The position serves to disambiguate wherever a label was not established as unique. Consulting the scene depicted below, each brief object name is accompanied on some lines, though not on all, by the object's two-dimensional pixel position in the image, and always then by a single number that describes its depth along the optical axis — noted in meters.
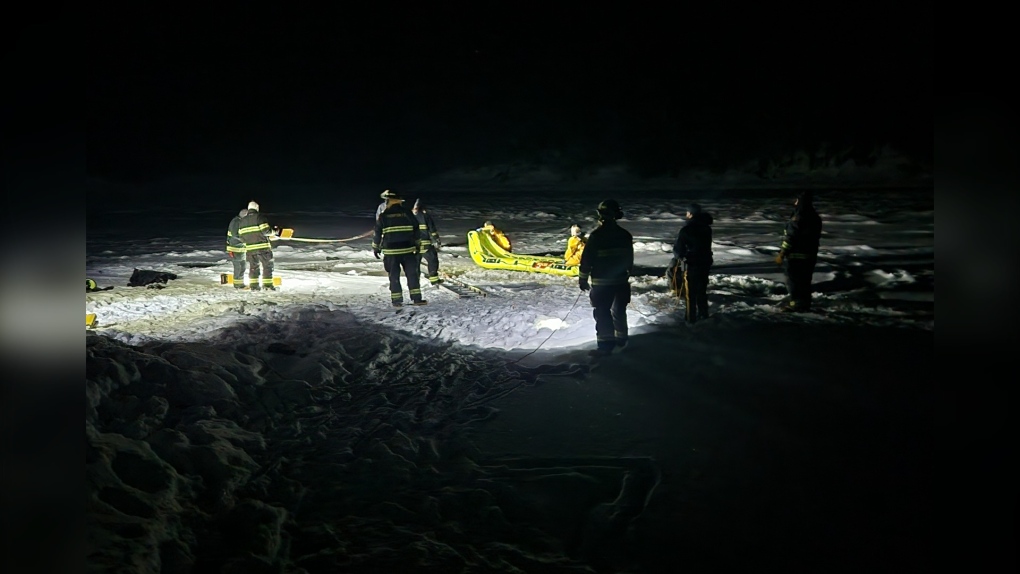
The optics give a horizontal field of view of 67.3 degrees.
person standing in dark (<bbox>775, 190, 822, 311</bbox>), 9.74
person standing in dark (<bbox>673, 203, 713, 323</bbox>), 9.20
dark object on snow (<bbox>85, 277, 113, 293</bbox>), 12.56
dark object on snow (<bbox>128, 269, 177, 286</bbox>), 13.91
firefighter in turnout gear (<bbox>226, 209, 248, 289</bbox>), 13.05
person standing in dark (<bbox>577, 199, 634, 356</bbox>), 7.90
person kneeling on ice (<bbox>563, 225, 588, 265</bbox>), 13.25
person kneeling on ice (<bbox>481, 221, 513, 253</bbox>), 14.89
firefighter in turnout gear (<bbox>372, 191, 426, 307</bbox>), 10.80
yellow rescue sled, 13.73
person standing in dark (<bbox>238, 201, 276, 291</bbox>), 12.87
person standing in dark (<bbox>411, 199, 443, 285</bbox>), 12.56
